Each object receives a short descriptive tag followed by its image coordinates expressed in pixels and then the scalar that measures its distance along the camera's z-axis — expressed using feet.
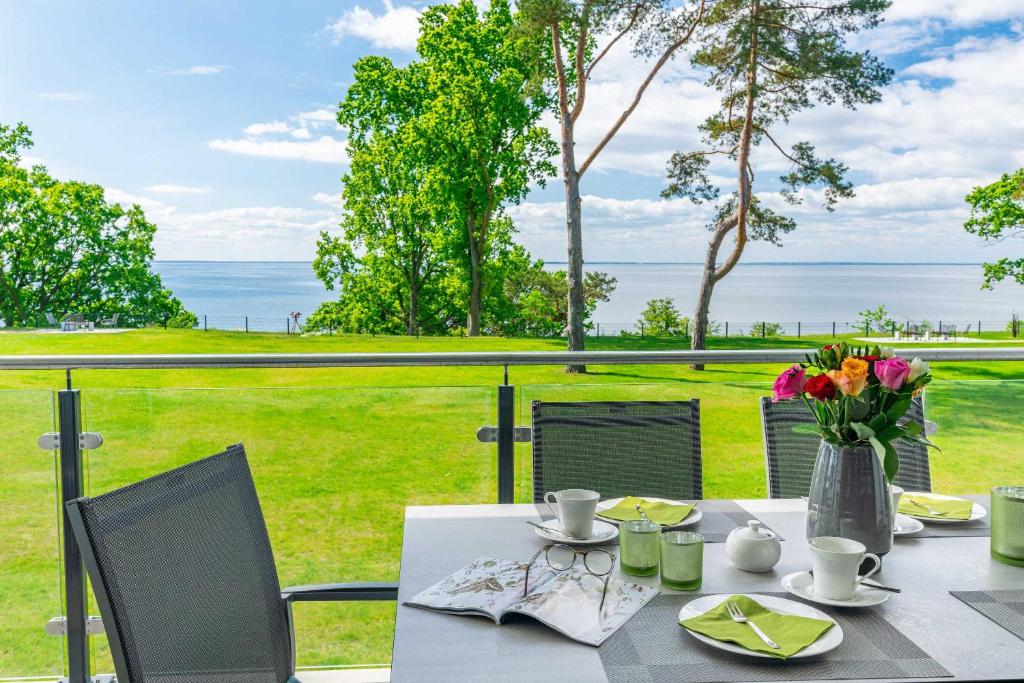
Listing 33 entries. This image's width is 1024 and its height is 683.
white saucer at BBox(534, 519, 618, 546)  5.02
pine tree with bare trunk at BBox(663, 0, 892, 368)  47.03
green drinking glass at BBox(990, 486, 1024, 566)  4.60
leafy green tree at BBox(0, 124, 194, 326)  86.28
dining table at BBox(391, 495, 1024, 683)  3.38
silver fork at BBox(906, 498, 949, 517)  5.48
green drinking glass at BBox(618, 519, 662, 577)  4.49
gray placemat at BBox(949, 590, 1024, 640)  3.81
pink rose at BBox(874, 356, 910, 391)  4.33
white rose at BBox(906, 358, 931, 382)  4.44
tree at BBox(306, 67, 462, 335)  82.02
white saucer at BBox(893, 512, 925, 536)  5.10
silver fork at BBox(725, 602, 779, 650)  3.57
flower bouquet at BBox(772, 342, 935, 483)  4.36
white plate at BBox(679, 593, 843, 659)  3.52
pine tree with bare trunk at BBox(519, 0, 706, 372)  46.39
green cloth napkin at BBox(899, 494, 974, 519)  5.46
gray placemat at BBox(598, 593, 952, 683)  3.36
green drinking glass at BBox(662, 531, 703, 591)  4.24
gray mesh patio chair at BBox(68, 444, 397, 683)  3.56
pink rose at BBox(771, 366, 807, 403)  4.62
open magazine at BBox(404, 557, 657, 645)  3.82
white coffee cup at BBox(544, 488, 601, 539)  5.05
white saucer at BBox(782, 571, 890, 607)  4.00
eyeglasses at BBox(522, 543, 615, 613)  4.51
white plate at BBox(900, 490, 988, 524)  5.39
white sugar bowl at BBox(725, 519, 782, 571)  4.48
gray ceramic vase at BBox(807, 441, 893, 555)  4.49
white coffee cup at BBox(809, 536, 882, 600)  4.03
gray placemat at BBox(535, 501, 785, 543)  5.26
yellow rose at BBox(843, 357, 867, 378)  4.34
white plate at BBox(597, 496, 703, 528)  5.41
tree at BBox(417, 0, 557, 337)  71.26
